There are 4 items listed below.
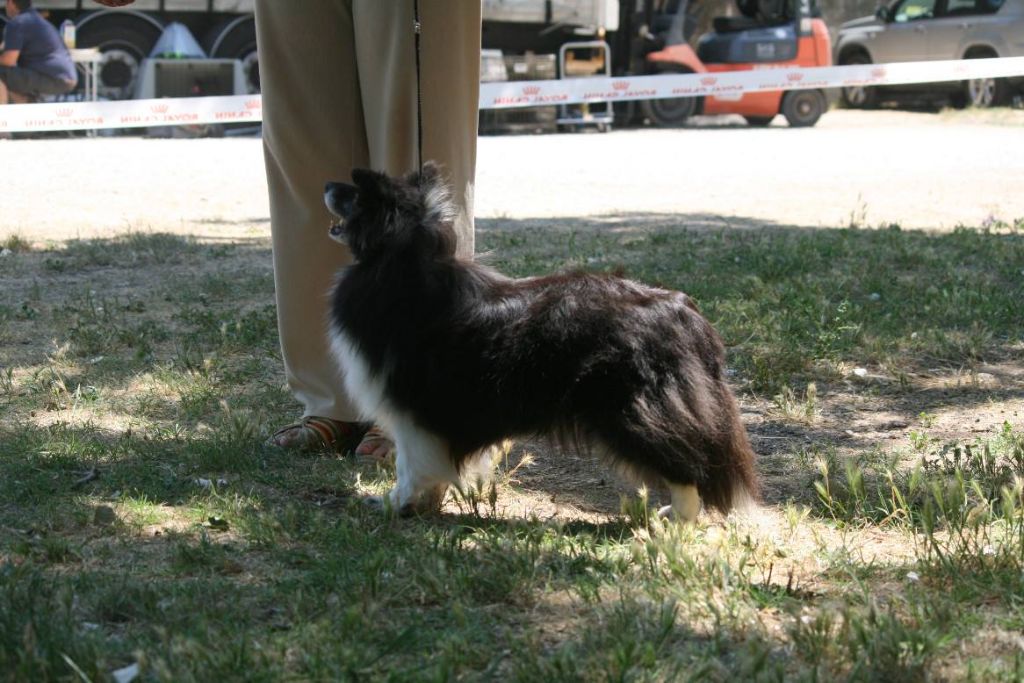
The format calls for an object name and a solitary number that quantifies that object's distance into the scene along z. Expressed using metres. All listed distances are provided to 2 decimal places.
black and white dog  3.26
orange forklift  18.92
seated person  15.76
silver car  20.53
